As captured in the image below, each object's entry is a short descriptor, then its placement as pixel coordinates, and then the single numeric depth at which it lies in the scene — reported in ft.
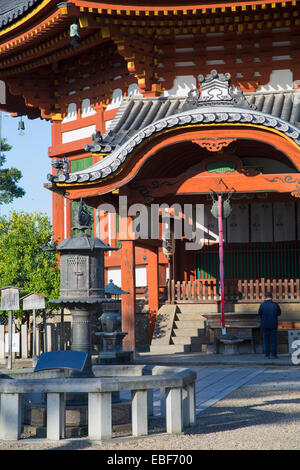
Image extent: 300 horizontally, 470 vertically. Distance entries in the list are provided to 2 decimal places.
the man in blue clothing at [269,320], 56.03
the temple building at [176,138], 58.23
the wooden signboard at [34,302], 57.36
